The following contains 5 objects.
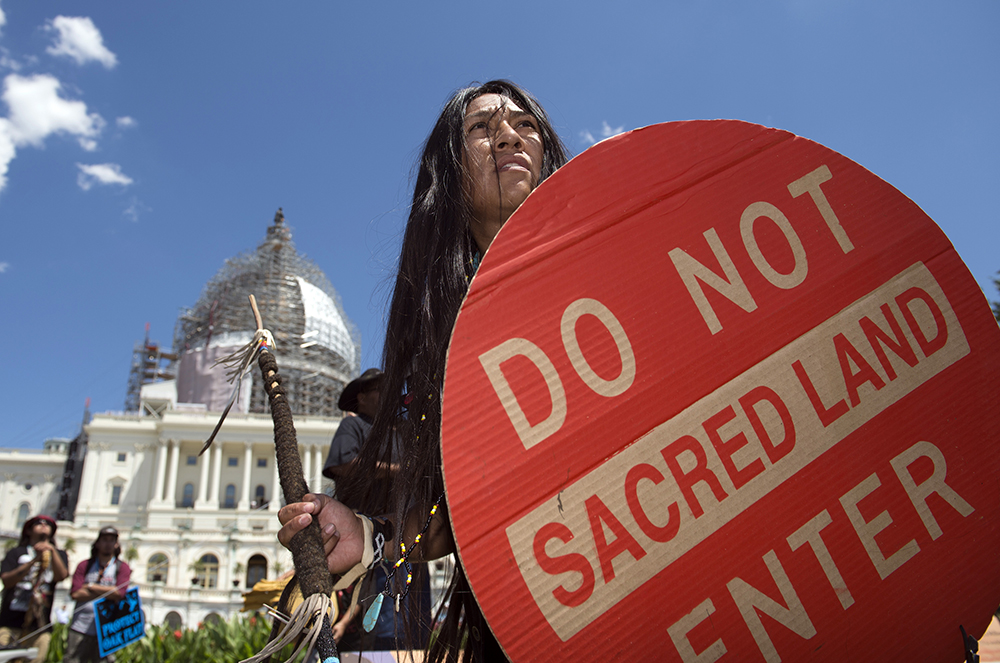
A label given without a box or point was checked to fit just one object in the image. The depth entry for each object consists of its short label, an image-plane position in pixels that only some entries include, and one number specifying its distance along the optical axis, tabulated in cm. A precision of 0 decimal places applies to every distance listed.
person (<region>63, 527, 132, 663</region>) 474
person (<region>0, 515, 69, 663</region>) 441
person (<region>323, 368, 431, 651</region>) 293
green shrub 560
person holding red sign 113
